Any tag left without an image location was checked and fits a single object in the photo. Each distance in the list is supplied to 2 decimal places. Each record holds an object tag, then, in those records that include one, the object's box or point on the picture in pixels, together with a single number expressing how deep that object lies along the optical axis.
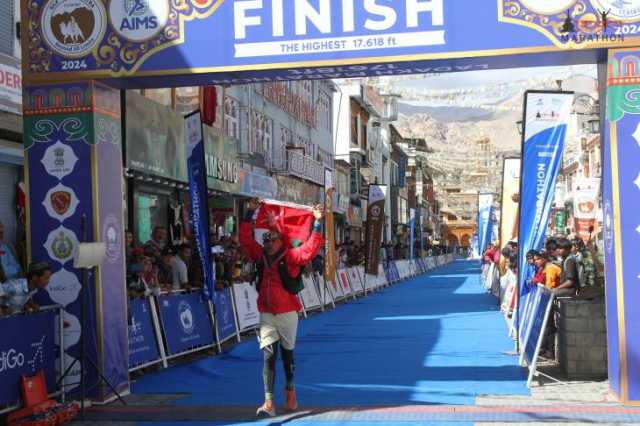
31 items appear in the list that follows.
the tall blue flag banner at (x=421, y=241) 56.72
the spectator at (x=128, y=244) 13.20
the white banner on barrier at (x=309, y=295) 21.56
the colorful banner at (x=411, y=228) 46.36
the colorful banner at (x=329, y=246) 23.44
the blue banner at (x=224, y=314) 14.79
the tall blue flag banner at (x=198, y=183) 13.42
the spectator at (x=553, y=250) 13.54
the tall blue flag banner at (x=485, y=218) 37.31
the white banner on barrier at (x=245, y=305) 16.06
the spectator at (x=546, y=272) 12.82
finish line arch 8.99
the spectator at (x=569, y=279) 11.77
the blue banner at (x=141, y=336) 11.65
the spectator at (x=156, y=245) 14.30
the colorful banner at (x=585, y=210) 27.52
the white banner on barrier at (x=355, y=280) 28.39
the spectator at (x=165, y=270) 14.37
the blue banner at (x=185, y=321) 12.86
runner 8.76
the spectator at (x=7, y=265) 10.78
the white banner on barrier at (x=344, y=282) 26.66
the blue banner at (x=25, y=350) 8.38
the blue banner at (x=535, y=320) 10.74
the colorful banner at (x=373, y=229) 30.59
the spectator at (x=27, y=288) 9.01
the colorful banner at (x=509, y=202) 21.84
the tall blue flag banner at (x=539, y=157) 12.55
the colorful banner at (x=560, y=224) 47.34
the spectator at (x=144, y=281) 12.47
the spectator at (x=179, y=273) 14.42
